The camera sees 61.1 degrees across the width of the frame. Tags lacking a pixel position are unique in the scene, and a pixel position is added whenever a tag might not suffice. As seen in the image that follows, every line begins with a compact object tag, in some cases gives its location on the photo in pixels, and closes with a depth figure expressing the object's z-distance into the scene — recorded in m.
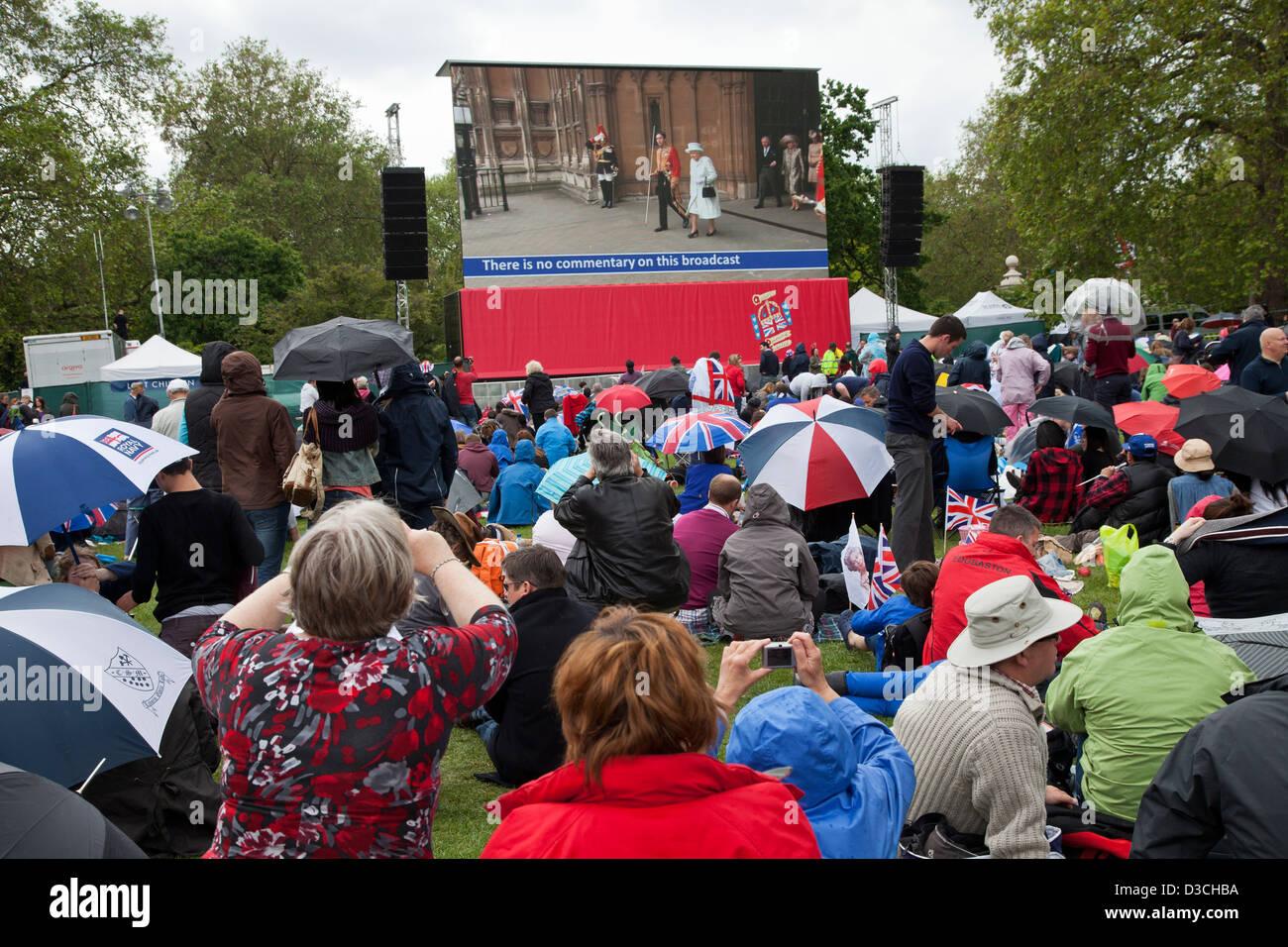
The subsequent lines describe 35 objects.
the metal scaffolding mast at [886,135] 26.11
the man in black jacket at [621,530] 5.89
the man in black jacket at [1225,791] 2.18
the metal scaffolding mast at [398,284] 22.11
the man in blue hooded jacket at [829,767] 2.59
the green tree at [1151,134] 24.95
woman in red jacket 1.90
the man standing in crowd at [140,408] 12.72
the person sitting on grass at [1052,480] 9.61
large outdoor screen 27.67
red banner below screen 29.23
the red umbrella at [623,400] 13.41
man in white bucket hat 3.05
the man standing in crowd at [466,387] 17.48
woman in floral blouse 2.20
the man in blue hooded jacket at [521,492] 11.01
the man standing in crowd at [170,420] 9.00
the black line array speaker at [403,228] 21.02
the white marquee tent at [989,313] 28.39
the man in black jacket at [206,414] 7.45
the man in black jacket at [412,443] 7.24
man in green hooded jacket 3.47
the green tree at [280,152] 49.09
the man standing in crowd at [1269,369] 9.80
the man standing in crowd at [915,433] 7.25
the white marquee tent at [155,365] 20.77
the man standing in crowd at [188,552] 5.30
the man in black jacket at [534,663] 4.55
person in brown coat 6.71
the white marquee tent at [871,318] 29.97
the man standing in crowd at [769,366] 21.73
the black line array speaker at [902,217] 24.64
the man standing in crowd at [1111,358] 11.88
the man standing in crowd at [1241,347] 12.34
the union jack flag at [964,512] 8.86
